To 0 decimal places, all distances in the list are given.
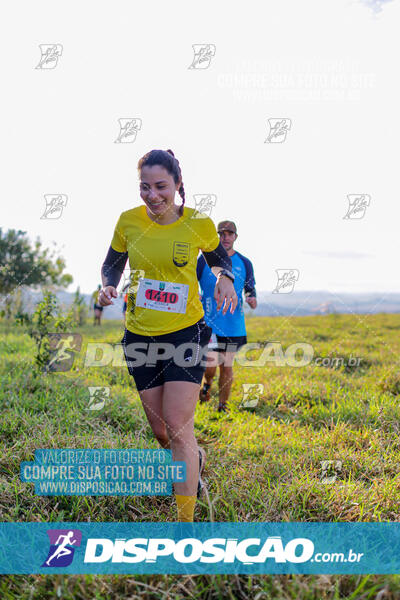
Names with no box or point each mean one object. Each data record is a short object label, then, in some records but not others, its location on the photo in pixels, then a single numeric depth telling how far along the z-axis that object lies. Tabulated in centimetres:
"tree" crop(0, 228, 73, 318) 2116
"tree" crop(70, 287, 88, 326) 1070
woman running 245
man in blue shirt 491
